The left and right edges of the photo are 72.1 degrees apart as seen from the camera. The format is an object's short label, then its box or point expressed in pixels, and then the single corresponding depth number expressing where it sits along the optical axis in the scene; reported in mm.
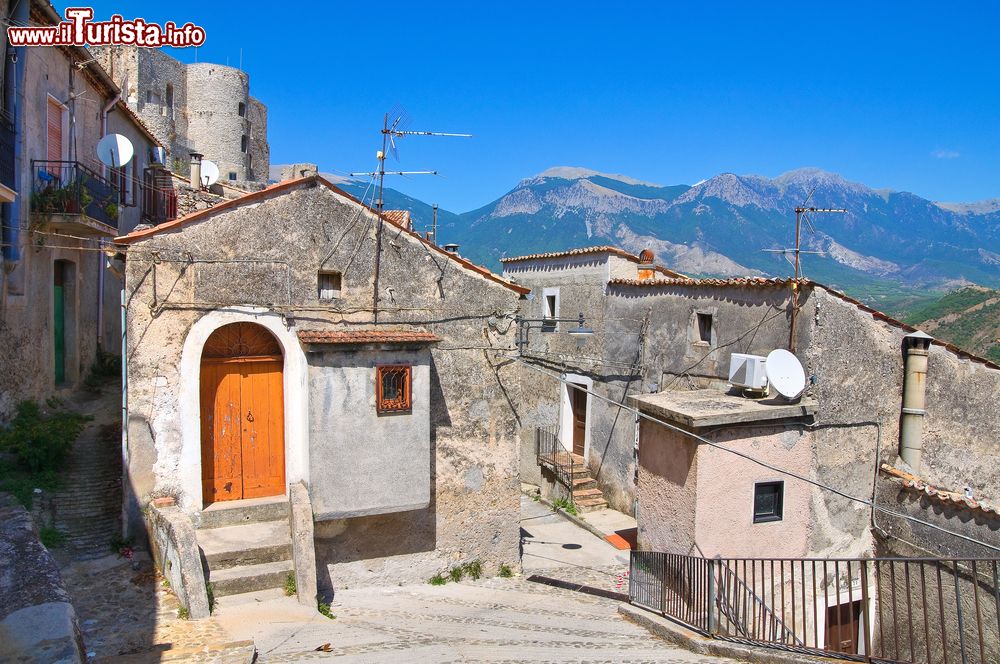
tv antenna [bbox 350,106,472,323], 11281
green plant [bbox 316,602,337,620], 9711
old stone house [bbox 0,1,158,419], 12086
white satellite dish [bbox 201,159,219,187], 20859
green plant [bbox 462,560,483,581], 12039
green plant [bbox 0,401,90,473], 10422
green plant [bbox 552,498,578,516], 18703
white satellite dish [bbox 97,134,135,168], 14461
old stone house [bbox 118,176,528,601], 9992
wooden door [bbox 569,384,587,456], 20766
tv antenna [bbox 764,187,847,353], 13203
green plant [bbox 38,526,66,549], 9359
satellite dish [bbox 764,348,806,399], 12312
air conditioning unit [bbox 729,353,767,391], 12844
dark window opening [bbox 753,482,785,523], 12125
